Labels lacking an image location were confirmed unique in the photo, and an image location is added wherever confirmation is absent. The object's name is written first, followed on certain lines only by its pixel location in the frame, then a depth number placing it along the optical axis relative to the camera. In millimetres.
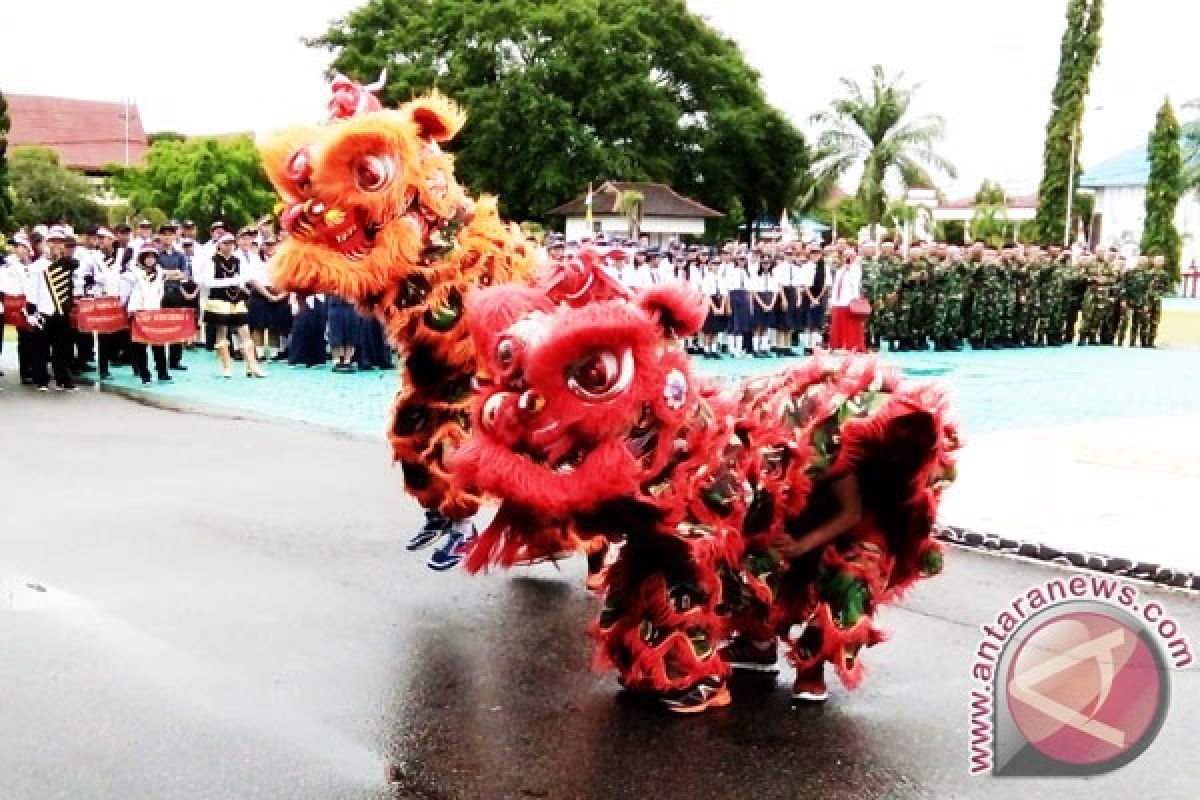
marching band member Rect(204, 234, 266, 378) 15922
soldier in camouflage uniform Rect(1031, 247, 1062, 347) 22578
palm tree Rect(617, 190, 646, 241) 26981
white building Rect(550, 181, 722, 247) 37188
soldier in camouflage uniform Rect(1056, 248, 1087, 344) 23078
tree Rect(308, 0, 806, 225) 39344
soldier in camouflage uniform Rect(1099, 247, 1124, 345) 23047
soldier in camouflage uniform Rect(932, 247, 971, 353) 21312
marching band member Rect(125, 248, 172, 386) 15281
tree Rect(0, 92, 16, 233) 34281
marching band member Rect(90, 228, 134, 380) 15664
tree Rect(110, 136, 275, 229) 49781
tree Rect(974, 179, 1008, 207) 65688
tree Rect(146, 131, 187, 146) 80062
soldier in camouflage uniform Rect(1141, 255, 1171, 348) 23344
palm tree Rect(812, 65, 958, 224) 46812
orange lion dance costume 6070
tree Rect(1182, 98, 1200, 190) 55666
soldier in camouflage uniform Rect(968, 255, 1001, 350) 21828
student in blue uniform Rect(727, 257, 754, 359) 19359
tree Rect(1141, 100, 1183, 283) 42781
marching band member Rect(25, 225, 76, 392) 14680
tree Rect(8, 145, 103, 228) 50844
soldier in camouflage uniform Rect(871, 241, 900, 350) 20562
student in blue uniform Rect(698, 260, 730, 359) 19031
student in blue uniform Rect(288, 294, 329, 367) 17344
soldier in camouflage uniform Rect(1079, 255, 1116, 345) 23031
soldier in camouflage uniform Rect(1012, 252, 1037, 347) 22344
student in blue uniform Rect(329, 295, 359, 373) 16766
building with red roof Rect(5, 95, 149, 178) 82312
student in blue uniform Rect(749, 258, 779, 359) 19547
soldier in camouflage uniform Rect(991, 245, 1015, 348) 22016
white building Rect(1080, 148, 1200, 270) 60625
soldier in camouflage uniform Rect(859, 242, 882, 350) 20562
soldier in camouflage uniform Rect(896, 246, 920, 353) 20797
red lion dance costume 4129
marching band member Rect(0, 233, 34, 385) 14633
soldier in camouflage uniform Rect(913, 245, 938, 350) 21078
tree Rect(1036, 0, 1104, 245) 39281
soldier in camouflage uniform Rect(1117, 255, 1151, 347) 23234
